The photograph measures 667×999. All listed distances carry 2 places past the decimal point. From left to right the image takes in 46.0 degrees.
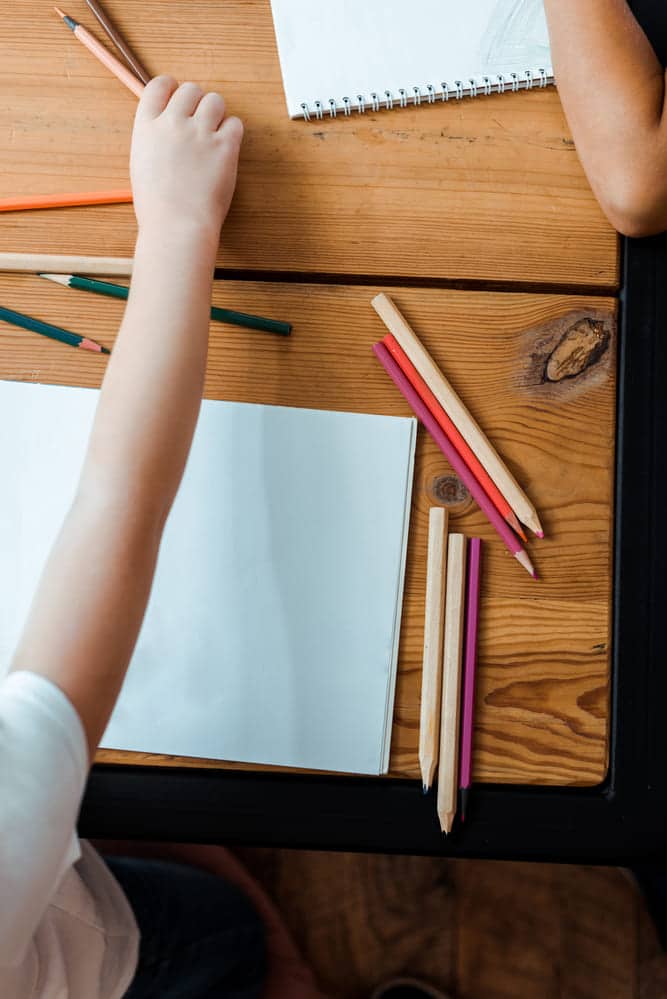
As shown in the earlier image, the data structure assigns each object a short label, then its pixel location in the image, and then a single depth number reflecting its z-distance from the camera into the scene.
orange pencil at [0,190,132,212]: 0.58
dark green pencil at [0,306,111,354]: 0.56
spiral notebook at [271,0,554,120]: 0.59
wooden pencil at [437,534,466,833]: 0.50
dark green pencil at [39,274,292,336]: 0.56
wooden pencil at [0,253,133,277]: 0.57
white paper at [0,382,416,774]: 0.51
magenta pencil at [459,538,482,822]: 0.50
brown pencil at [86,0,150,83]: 0.60
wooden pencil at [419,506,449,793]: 0.50
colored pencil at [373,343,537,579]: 0.53
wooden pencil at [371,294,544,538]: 0.53
